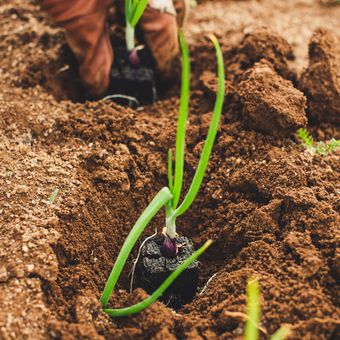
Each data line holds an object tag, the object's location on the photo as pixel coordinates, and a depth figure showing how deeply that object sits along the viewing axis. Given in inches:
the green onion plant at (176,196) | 17.6
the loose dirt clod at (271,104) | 21.4
